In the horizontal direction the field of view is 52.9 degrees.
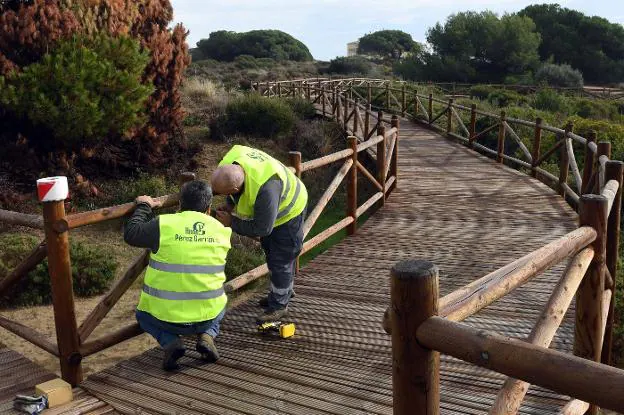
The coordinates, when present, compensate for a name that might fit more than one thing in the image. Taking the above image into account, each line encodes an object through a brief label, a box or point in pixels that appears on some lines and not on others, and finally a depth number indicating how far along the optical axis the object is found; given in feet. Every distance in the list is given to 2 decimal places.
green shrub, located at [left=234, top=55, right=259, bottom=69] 139.03
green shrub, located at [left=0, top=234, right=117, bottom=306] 24.20
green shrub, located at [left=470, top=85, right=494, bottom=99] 102.08
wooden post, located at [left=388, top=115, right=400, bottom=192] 31.09
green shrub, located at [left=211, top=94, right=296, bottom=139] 50.19
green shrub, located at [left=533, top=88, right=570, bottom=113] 82.43
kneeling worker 11.59
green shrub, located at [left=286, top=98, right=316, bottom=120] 62.85
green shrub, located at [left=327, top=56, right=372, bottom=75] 145.79
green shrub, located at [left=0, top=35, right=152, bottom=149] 30.14
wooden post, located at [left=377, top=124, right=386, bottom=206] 27.14
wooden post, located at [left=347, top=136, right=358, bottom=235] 22.70
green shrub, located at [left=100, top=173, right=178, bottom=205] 34.47
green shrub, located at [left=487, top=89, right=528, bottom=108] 89.56
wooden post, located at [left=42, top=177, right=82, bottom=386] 11.89
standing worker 13.05
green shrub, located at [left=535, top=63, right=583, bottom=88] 119.24
